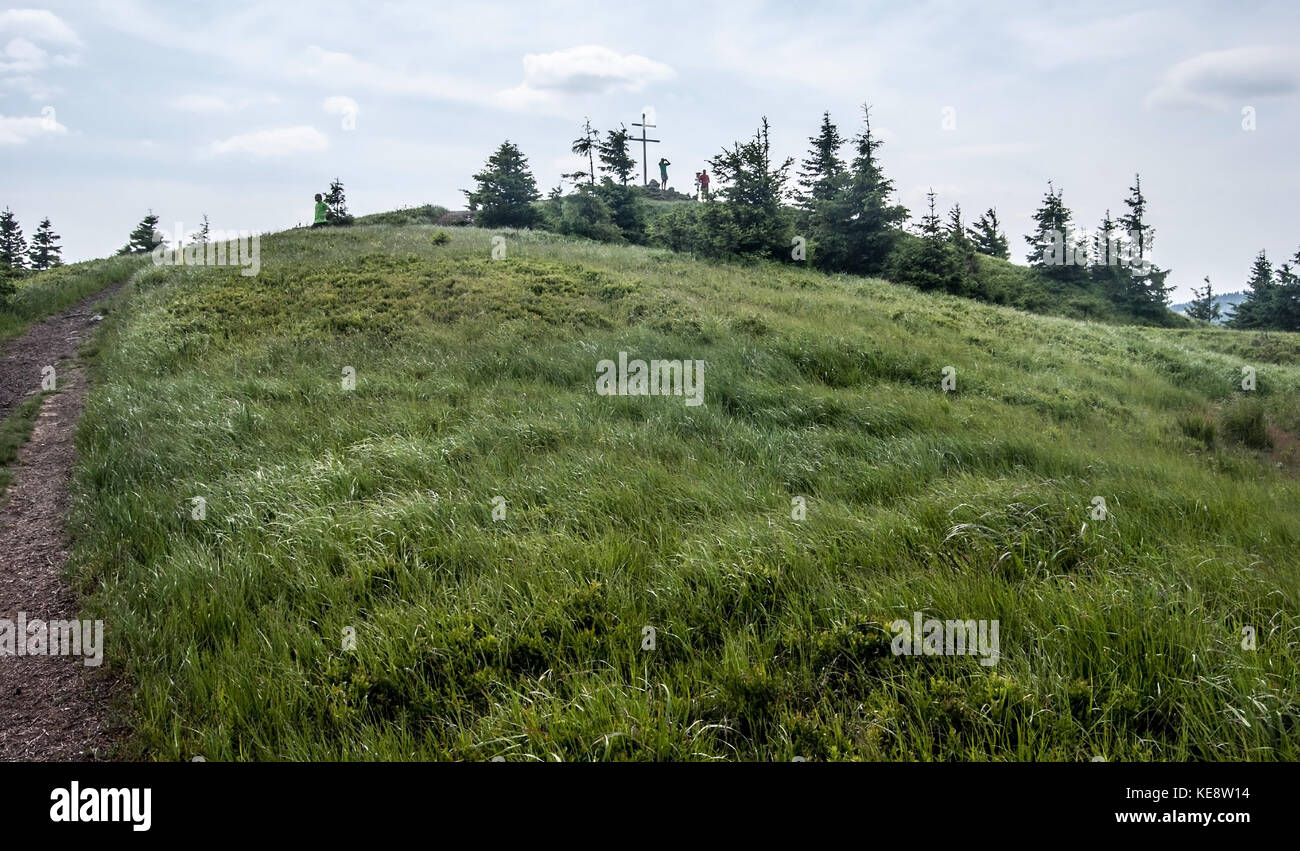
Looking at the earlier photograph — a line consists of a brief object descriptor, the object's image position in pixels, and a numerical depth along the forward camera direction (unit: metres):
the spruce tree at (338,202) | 42.84
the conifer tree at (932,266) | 28.50
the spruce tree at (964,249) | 29.84
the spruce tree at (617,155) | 51.22
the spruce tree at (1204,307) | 54.74
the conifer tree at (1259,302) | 40.12
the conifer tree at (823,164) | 35.84
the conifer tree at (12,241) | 51.68
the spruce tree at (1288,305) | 38.78
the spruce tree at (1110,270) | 39.69
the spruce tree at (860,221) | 30.06
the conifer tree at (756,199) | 28.41
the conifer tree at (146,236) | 51.56
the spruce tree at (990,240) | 47.03
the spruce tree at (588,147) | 50.56
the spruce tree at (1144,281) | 38.75
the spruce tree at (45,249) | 55.56
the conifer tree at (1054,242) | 40.94
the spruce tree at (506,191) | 39.38
